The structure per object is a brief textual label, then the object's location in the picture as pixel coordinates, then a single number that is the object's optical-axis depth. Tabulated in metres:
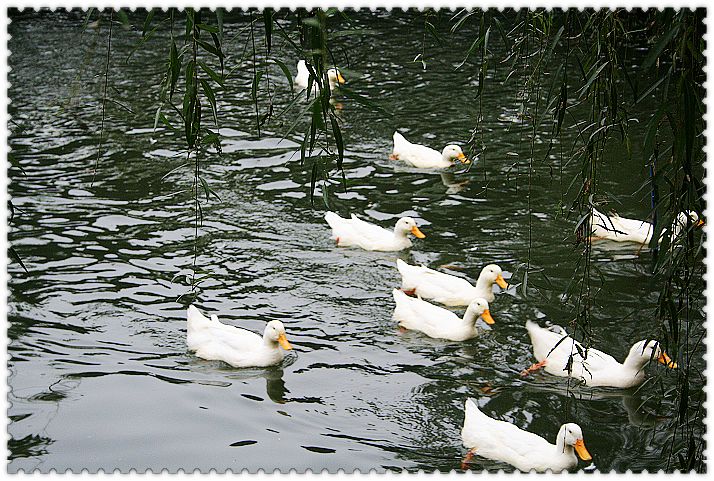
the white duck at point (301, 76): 13.63
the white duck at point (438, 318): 6.55
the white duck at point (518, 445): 5.00
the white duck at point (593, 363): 5.83
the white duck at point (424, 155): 9.67
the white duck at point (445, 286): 7.06
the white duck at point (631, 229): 7.87
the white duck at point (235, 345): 6.27
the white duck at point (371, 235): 7.94
